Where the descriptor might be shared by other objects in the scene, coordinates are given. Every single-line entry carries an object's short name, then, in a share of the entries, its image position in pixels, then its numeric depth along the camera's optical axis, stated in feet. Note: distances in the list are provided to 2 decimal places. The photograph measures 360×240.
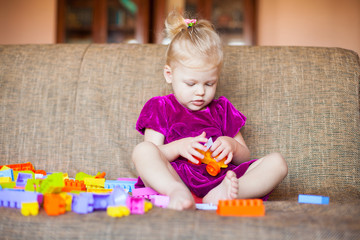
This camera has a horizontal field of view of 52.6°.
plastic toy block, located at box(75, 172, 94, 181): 4.28
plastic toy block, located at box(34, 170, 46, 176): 4.42
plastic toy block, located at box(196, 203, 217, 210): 3.14
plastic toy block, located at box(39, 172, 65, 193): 2.89
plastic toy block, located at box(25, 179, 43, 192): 3.38
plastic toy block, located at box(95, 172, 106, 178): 4.42
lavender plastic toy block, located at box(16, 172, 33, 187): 3.87
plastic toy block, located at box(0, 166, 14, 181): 4.06
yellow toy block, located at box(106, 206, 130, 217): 2.66
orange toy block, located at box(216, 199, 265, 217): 2.76
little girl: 3.41
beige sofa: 4.52
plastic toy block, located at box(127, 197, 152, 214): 2.78
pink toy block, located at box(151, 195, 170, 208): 3.12
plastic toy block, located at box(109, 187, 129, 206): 2.86
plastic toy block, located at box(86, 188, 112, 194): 3.59
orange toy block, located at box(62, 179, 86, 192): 3.49
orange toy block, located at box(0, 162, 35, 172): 4.56
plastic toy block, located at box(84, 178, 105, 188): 3.94
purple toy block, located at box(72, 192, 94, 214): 2.79
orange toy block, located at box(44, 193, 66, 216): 2.73
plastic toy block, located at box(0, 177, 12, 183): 3.92
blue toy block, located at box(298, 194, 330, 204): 3.34
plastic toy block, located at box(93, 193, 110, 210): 2.89
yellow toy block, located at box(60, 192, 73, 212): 2.85
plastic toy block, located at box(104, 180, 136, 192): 3.93
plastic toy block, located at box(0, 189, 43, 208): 2.89
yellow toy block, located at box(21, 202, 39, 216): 2.76
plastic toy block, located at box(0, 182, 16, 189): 3.62
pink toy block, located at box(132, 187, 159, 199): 3.62
